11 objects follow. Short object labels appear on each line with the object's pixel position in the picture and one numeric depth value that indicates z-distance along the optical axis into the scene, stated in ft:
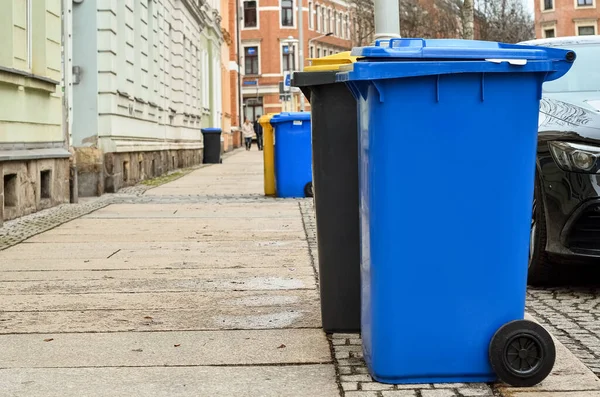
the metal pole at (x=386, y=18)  24.77
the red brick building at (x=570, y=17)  264.72
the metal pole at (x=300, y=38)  125.92
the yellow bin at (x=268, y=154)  50.52
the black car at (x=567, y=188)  20.16
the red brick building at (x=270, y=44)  272.92
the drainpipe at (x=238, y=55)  203.82
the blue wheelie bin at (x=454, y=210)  13.10
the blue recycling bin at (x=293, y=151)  48.32
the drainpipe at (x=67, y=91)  47.52
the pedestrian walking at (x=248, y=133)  182.91
